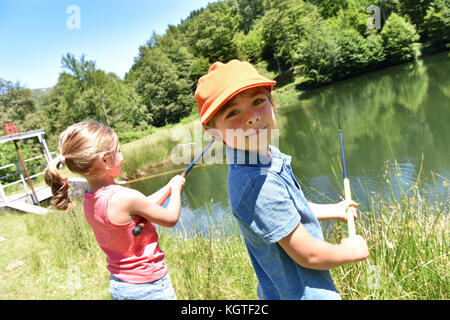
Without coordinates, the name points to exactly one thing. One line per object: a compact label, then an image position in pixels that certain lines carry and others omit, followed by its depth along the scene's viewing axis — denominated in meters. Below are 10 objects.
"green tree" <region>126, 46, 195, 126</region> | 28.12
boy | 0.78
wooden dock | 6.45
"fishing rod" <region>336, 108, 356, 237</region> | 0.96
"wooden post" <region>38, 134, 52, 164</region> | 8.44
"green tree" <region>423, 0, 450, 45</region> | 21.39
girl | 1.38
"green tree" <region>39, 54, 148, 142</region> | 24.85
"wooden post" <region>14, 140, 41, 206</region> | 7.32
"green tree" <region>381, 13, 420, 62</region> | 21.78
